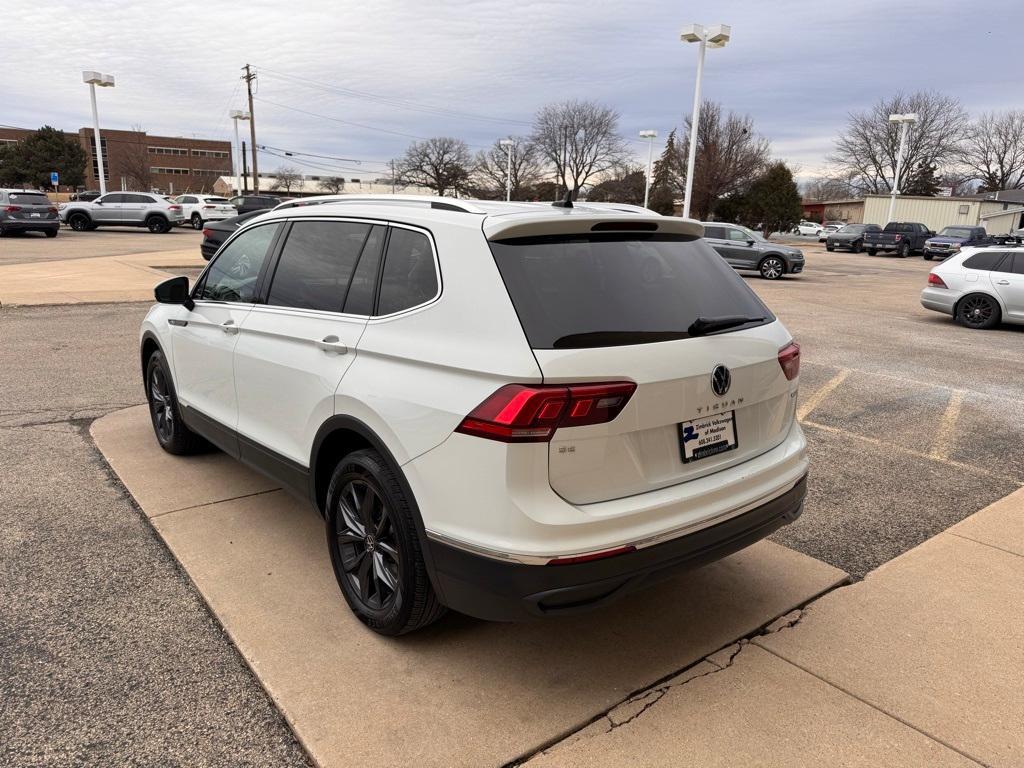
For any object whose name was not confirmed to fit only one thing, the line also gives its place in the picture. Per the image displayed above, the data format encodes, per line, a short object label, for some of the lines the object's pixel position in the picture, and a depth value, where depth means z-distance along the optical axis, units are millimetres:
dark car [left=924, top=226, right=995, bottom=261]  35594
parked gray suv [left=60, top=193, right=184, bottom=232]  32062
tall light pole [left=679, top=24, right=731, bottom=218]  24500
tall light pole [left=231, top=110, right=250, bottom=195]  52781
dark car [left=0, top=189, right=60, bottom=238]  26578
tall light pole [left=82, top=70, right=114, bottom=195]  41281
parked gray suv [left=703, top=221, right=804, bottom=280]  22703
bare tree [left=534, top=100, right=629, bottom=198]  74312
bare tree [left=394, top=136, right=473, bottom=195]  76625
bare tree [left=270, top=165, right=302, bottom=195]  90731
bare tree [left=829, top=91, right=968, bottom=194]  74312
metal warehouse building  52000
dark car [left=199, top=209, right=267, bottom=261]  18000
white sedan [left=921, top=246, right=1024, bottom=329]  12453
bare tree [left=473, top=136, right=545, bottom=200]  73688
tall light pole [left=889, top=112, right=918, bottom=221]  44522
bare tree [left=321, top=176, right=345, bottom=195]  82500
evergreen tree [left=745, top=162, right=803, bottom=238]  52781
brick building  96875
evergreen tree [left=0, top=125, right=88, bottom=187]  70312
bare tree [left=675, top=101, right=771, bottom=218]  54906
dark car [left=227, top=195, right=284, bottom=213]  31673
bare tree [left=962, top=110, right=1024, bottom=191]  76938
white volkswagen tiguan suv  2381
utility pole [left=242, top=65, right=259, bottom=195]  54438
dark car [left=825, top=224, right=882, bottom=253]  41188
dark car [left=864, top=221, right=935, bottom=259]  39375
